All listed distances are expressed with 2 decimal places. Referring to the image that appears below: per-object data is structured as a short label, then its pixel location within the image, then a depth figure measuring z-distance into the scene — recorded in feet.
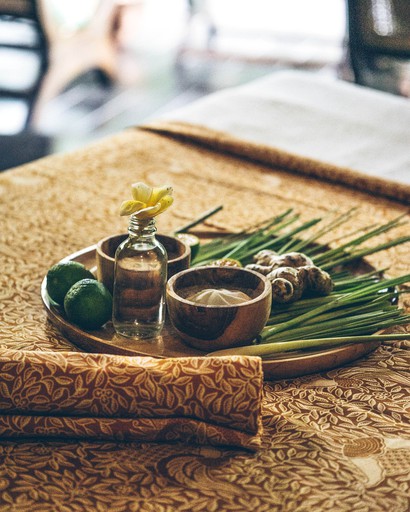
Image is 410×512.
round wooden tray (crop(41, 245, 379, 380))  3.89
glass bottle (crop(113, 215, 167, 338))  3.97
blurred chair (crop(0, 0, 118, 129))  13.33
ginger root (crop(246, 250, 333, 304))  4.10
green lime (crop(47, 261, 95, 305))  4.14
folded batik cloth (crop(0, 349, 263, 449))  3.55
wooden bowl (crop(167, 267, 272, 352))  3.81
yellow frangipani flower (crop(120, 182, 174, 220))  3.86
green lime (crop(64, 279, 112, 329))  3.99
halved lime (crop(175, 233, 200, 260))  4.43
